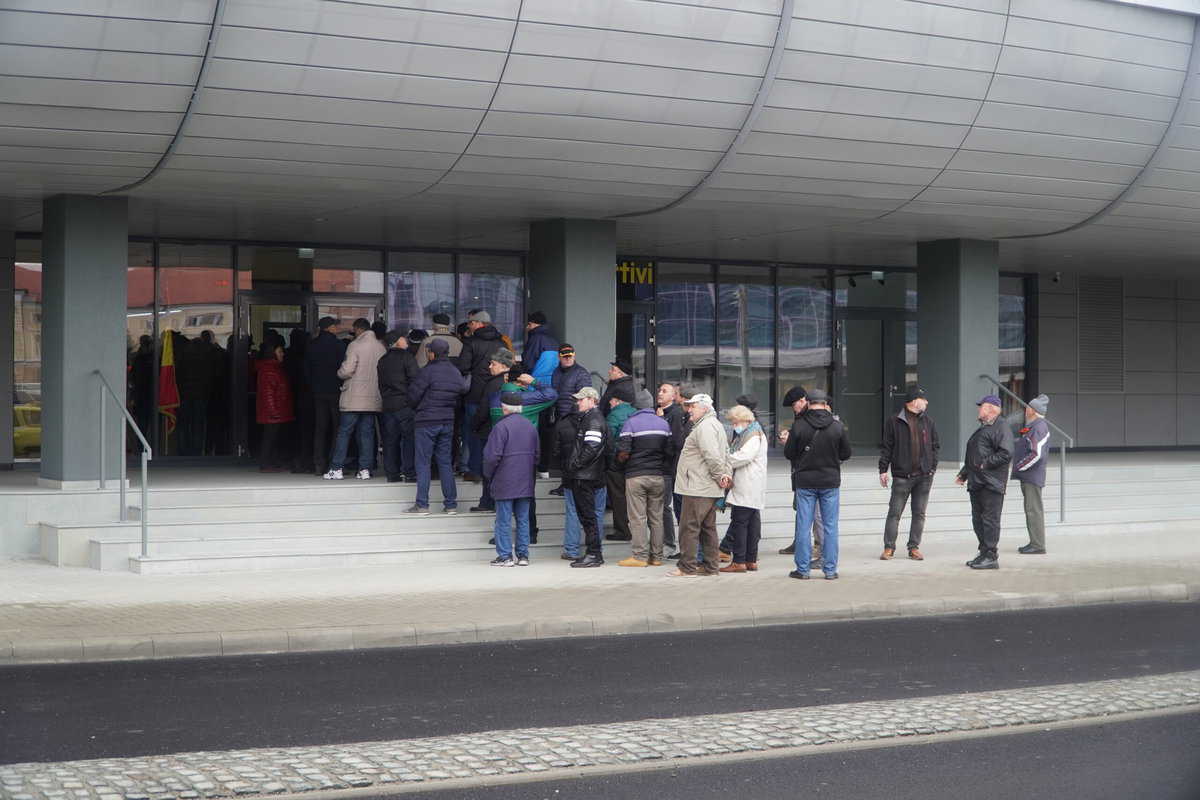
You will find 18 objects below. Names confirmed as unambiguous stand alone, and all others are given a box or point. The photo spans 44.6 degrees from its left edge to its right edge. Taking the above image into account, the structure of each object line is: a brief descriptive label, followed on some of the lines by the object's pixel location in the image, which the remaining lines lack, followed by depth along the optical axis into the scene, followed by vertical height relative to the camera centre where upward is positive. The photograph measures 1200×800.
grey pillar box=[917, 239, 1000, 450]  19.97 +0.99
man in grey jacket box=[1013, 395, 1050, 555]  15.29 -0.68
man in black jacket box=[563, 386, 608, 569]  13.49 -0.59
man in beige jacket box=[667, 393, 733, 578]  13.05 -0.64
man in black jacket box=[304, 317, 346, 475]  16.64 +0.27
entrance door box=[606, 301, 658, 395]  22.64 +0.99
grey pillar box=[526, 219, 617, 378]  17.25 +1.37
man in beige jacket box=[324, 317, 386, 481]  15.99 +0.00
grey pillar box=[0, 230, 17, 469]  18.77 +0.92
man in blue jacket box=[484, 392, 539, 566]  13.40 -0.57
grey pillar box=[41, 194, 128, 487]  14.92 +0.72
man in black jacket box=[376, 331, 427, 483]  15.38 -0.01
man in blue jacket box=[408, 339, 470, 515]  14.57 -0.05
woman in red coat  17.36 +0.02
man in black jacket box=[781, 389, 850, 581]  13.25 -0.63
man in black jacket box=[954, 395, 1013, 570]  14.12 -0.69
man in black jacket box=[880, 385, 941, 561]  14.57 -0.59
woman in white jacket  13.27 -0.78
